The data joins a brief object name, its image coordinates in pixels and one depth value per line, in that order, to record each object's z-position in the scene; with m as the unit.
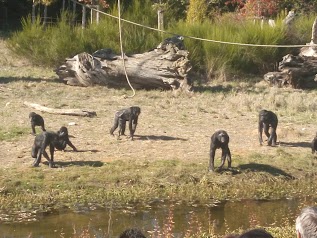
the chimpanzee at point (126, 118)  13.72
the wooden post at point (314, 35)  21.78
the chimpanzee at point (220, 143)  11.97
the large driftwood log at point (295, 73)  20.66
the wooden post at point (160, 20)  23.72
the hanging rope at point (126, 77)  17.93
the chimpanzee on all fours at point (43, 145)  11.92
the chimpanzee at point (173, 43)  19.55
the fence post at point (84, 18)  25.44
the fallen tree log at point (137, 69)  19.08
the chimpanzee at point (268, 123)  13.66
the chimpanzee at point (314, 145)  13.39
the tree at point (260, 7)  29.16
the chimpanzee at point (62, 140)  12.45
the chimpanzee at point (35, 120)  13.84
